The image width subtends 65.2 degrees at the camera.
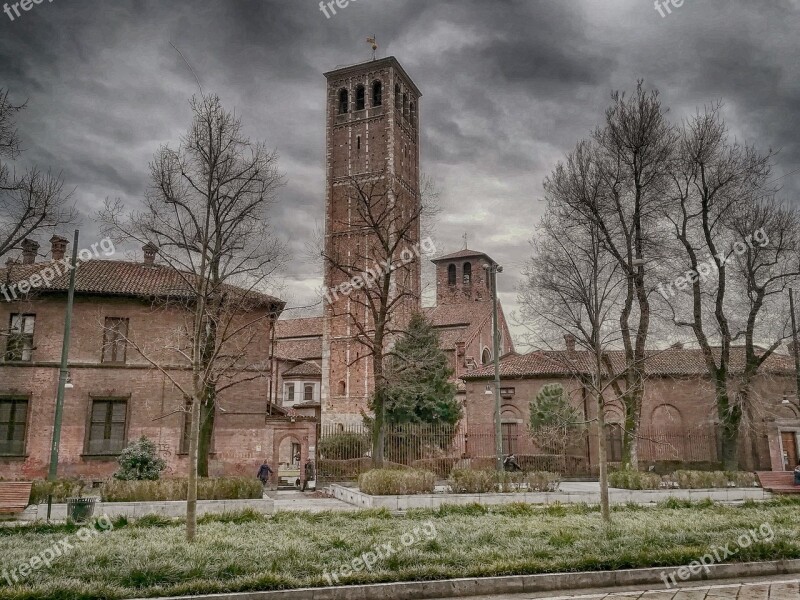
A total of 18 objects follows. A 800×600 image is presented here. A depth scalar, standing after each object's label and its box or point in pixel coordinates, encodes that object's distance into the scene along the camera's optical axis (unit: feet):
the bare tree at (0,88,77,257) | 65.05
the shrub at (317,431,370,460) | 82.48
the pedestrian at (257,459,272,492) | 81.05
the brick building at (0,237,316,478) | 83.05
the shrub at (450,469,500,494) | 58.85
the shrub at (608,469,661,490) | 63.62
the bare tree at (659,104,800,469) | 79.36
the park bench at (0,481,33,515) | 49.26
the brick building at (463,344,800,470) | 104.47
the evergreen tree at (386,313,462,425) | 115.75
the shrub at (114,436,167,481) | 58.80
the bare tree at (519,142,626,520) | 61.77
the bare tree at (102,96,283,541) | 36.24
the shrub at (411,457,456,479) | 84.66
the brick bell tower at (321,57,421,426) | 154.92
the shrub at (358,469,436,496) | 56.44
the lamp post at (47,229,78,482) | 60.34
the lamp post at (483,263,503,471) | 70.69
